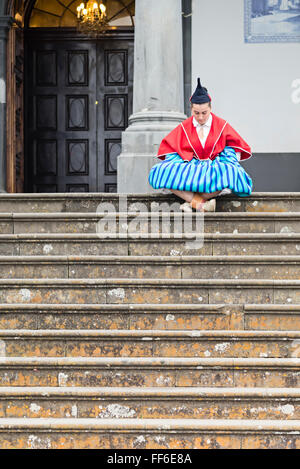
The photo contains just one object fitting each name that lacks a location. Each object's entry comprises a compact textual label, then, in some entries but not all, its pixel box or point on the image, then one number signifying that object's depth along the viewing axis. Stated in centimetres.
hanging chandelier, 1947
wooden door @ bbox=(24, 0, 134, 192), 2012
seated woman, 1155
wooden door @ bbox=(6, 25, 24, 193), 1908
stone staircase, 857
